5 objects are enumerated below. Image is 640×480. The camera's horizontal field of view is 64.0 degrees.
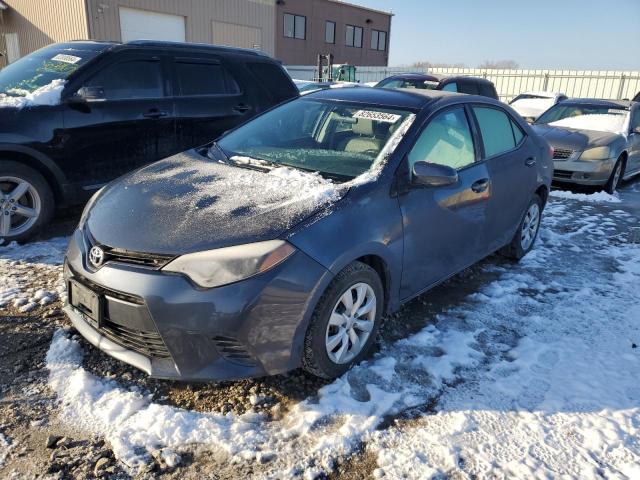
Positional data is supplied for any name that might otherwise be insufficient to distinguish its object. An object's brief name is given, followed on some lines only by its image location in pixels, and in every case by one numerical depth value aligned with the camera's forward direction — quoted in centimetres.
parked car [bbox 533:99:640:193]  802
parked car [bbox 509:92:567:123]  1423
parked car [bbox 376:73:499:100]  1170
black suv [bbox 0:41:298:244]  448
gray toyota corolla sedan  243
